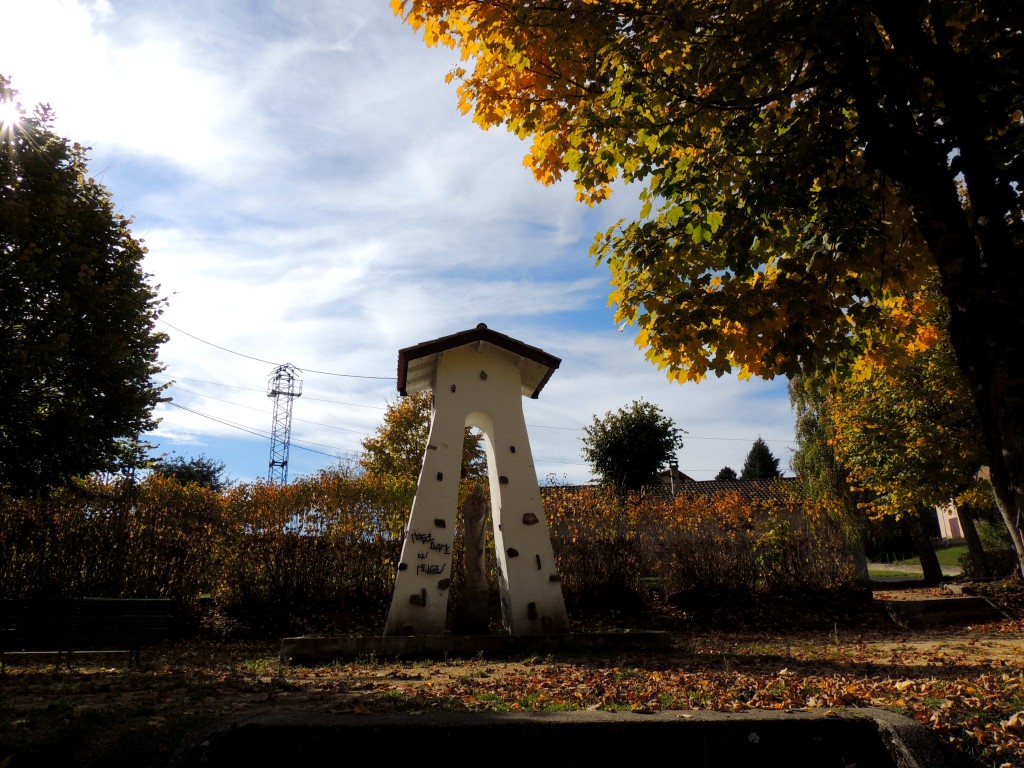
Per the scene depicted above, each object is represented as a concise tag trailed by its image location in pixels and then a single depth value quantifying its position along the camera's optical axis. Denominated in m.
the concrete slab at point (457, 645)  8.51
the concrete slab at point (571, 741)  3.52
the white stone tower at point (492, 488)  9.49
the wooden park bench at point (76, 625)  8.53
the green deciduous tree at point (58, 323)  10.38
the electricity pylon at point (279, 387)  44.66
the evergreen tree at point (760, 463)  64.88
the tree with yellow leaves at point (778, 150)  4.77
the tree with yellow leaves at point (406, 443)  32.53
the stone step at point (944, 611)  13.07
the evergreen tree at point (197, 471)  49.34
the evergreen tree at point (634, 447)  27.41
